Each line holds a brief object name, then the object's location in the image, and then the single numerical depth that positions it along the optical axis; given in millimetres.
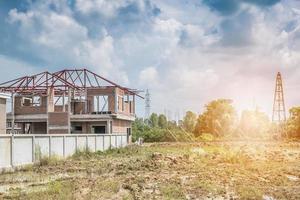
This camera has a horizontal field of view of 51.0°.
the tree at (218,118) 52372
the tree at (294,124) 46292
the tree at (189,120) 65642
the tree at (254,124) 53364
